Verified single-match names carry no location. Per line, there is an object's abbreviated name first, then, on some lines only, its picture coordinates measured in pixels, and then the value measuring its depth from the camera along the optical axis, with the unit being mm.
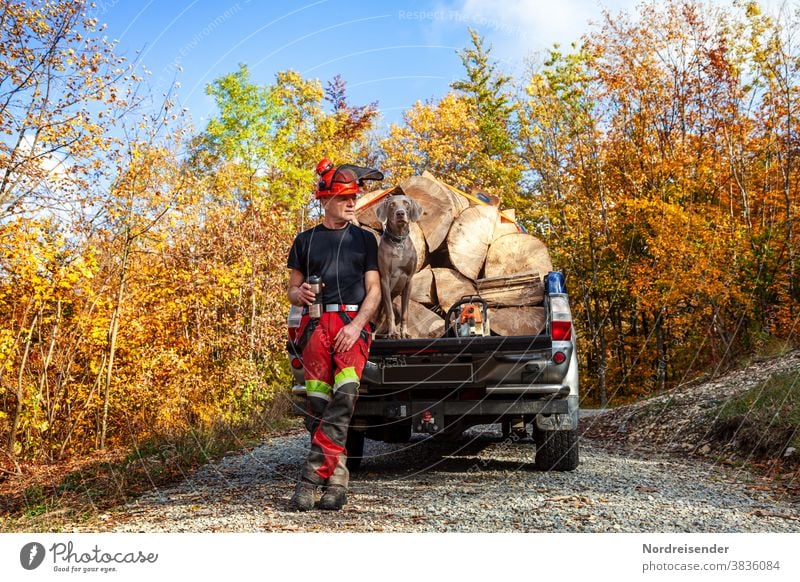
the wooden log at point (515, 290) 6141
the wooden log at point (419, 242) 6684
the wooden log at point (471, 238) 6582
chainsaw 5883
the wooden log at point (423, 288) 6465
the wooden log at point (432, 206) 6727
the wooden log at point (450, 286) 6406
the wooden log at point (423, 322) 6152
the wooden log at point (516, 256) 6516
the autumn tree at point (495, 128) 19984
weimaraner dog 6031
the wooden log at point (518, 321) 5961
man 4523
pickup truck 5402
